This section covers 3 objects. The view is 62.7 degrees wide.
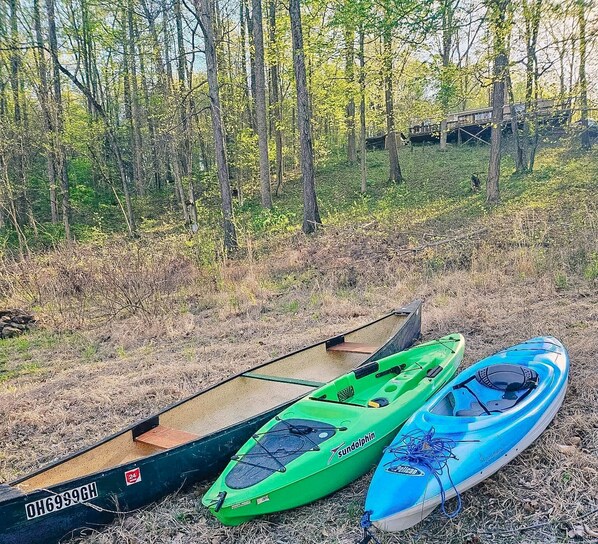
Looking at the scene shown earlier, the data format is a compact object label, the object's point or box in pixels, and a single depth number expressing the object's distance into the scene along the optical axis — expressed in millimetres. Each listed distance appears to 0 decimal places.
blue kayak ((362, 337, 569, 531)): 2877
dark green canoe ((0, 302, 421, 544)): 2932
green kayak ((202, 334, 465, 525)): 3090
